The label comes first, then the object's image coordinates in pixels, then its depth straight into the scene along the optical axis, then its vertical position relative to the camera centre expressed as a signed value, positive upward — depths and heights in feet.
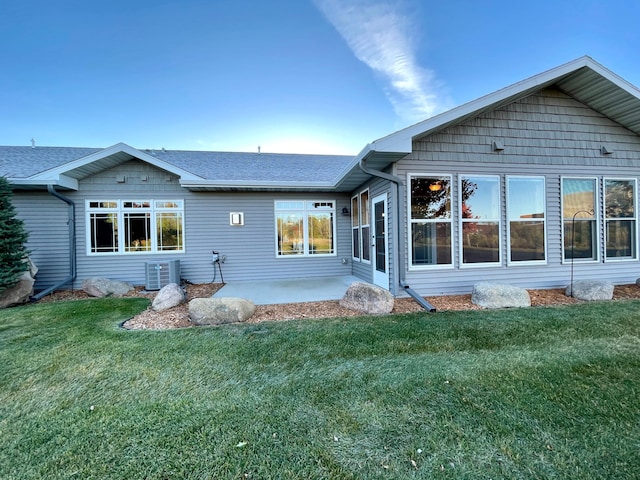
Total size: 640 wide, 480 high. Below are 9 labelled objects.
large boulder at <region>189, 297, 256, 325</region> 13.58 -3.63
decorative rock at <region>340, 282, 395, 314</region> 14.84 -3.52
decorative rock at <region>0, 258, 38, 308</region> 18.15 -3.34
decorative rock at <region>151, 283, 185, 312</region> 16.24 -3.56
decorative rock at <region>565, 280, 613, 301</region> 16.61 -3.63
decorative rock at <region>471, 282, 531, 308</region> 15.57 -3.66
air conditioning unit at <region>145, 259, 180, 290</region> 22.25 -2.74
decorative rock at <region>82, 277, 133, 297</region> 21.16 -3.59
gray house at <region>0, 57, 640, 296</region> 17.63 +2.51
